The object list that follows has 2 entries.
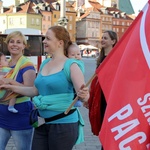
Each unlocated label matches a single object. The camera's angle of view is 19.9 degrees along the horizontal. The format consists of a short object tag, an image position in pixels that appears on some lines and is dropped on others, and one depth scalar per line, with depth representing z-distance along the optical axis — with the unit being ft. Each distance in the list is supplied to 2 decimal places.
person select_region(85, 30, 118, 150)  13.57
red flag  8.16
